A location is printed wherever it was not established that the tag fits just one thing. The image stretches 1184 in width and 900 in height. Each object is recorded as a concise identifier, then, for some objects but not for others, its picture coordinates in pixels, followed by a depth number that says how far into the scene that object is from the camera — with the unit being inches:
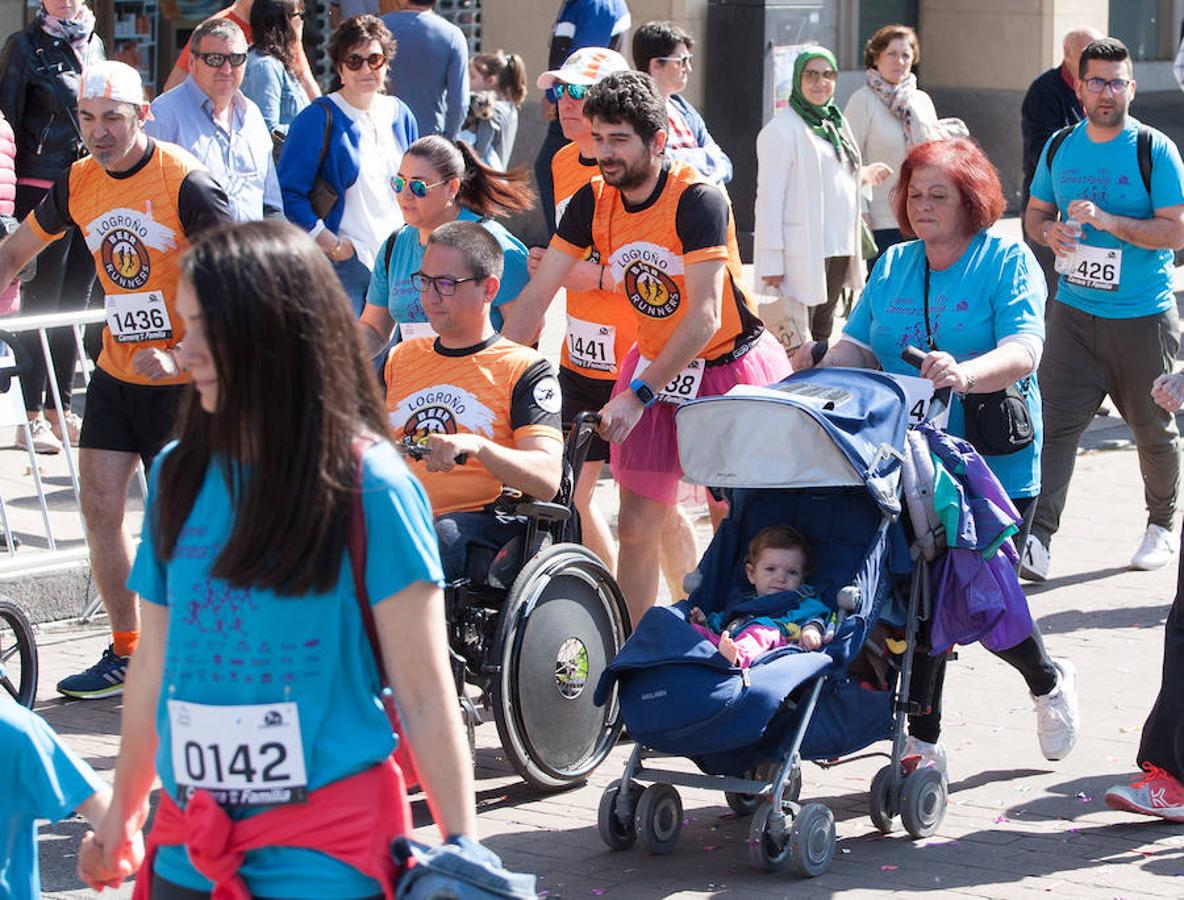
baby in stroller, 424.2
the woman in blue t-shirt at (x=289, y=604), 242.1
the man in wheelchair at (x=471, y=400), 467.2
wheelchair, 458.6
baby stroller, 410.6
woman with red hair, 472.7
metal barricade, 603.8
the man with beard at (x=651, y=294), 510.0
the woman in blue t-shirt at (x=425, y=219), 554.3
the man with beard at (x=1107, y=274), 658.2
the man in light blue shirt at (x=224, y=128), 680.4
